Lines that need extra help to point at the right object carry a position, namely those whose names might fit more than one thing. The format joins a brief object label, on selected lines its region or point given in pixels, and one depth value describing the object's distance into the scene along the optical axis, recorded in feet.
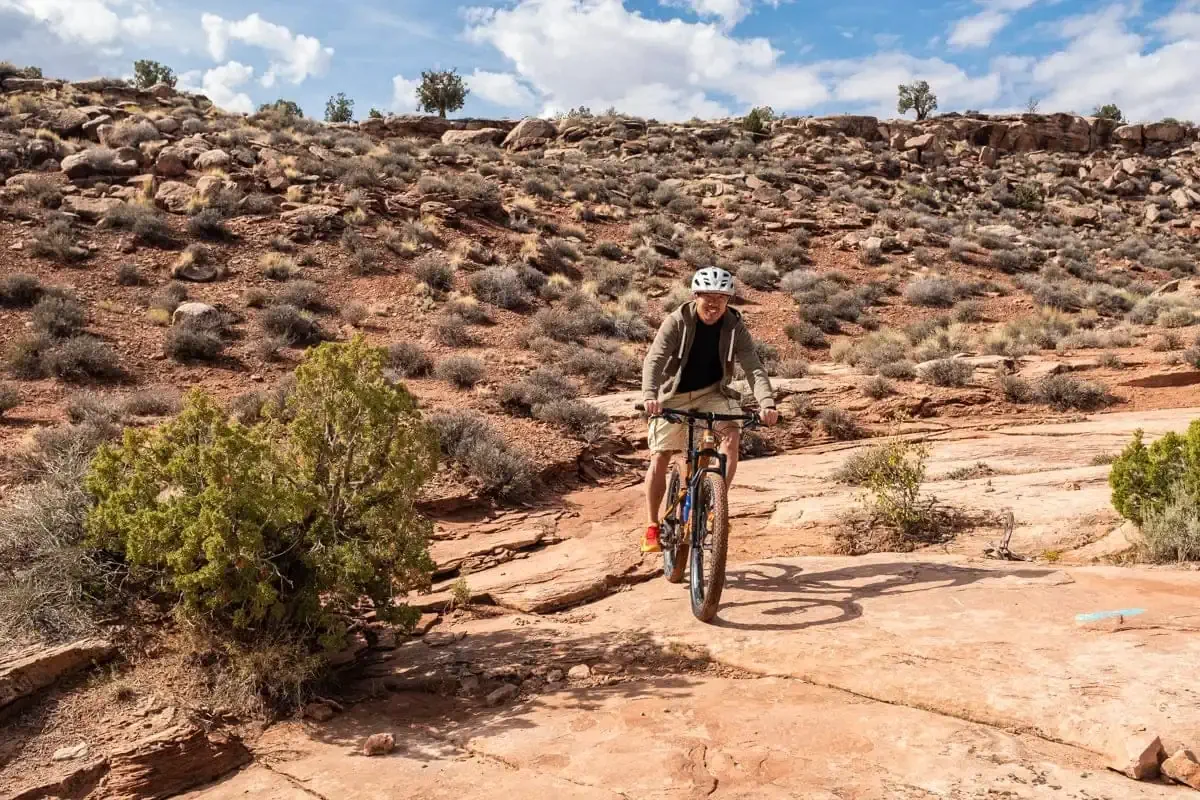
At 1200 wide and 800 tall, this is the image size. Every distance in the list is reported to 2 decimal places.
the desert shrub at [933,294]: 68.13
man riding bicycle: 17.31
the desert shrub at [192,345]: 40.73
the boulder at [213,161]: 66.59
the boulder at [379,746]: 11.85
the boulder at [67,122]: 72.02
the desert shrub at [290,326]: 45.09
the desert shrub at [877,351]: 44.27
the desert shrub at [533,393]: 36.40
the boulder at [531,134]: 118.42
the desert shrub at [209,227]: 55.62
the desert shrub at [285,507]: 13.66
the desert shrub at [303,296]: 49.14
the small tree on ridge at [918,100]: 158.92
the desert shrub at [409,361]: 41.87
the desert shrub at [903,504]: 21.33
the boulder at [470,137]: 115.65
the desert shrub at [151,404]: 33.24
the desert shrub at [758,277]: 70.28
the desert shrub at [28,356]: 36.32
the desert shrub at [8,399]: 32.07
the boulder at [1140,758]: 9.08
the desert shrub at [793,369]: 44.34
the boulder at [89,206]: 54.90
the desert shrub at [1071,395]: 38.47
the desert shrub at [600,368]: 42.01
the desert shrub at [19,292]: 42.73
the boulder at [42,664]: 12.56
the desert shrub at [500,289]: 55.16
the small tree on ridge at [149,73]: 139.33
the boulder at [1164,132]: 137.39
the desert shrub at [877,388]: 39.14
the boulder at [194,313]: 44.04
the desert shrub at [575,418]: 33.96
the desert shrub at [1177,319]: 53.42
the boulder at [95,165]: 61.46
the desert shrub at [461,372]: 39.65
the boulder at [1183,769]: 8.74
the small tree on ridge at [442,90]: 141.38
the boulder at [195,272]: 50.52
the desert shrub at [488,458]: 27.81
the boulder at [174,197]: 58.95
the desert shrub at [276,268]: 52.80
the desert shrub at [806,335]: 57.06
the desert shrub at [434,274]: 56.34
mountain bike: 15.44
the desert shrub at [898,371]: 41.88
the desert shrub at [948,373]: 40.57
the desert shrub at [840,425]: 36.06
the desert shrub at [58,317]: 39.91
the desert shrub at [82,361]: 36.52
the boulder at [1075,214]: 105.19
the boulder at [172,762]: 11.53
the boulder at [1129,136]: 138.00
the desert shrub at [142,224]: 53.52
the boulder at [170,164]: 65.16
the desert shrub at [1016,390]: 39.11
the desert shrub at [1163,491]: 17.71
